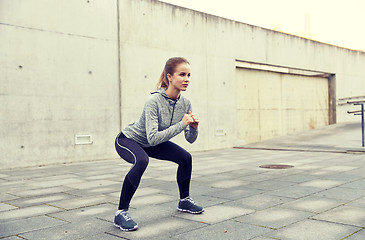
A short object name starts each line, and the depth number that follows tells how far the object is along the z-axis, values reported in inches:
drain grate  304.2
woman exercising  136.2
